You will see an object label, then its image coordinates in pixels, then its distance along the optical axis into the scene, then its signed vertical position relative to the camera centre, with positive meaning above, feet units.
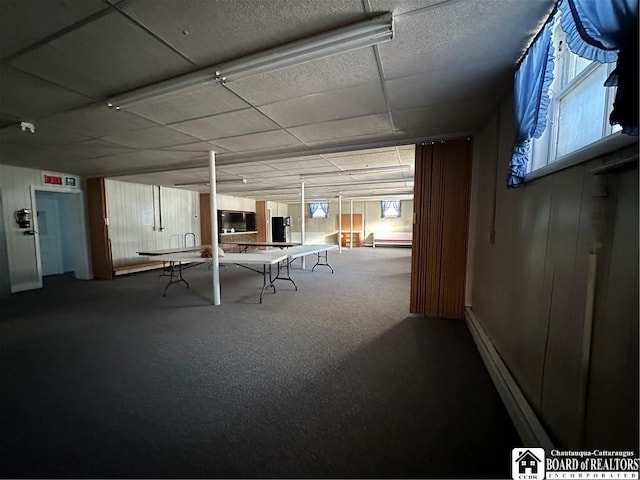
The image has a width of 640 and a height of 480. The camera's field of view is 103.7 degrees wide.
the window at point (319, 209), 45.68 +1.86
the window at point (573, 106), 3.72 +1.95
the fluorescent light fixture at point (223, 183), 22.63 +3.43
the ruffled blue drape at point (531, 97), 4.58 +2.41
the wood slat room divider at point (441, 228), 10.71 -0.35
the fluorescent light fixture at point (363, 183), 22.80 +3.54
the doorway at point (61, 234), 19.49 -1.25
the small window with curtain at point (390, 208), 41.06 +1.87
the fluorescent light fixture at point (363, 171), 18.20 +3.64
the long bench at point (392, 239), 39.48 -3.16
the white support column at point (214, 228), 12.60 -0.49
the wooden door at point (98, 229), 18.94 -0.81
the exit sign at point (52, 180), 17.17 +2.69
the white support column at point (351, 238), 39.54 -3.08
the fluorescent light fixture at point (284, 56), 4.67 +3.50
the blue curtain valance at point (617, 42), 2.60 +2.06
